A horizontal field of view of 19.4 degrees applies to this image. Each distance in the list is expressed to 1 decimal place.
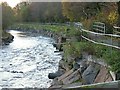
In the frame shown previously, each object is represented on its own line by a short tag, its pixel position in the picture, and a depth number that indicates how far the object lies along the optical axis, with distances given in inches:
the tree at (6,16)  2736.2
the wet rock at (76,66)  622.8
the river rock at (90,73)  498.6
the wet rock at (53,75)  720.5
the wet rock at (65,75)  604.1
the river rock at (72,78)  539.8
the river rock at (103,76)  460.1
